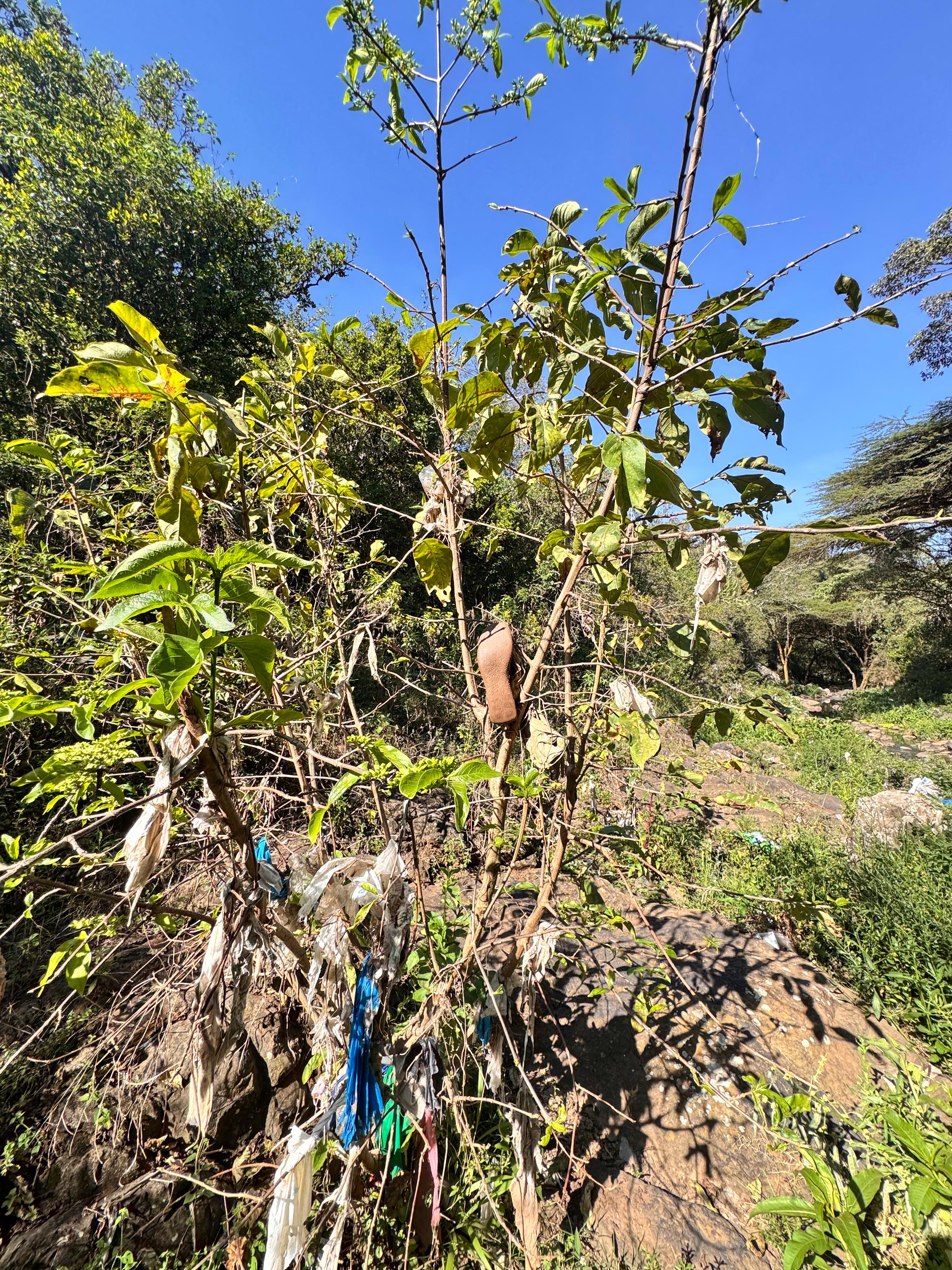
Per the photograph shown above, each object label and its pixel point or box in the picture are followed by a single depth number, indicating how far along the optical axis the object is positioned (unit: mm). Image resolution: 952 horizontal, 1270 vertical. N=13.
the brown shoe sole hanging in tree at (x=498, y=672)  752
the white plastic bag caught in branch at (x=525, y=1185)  1051
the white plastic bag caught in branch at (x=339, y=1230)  776
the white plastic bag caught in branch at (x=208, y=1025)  706
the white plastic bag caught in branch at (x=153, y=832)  588
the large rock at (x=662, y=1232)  1433
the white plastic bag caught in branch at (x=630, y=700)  840
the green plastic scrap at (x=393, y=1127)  877
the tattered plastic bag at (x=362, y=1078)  771
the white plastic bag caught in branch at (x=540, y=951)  1035
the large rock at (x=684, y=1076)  1489
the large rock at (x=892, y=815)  4211
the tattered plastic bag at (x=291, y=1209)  727
